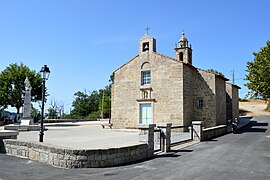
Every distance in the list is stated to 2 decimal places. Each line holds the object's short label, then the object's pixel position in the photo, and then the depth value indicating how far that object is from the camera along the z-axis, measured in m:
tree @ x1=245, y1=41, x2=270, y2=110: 15.52
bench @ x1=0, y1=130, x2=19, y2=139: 10.38
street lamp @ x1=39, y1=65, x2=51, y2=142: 10.64
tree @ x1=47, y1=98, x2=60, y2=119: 56.07
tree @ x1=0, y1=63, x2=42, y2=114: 33.44
